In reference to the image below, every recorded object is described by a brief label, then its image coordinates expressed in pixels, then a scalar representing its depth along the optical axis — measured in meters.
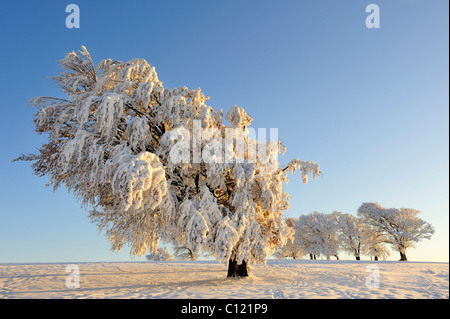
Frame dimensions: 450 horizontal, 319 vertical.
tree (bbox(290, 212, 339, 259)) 41.28
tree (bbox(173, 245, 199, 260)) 42.62
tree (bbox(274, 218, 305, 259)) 44.28
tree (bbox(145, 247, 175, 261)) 47.11
